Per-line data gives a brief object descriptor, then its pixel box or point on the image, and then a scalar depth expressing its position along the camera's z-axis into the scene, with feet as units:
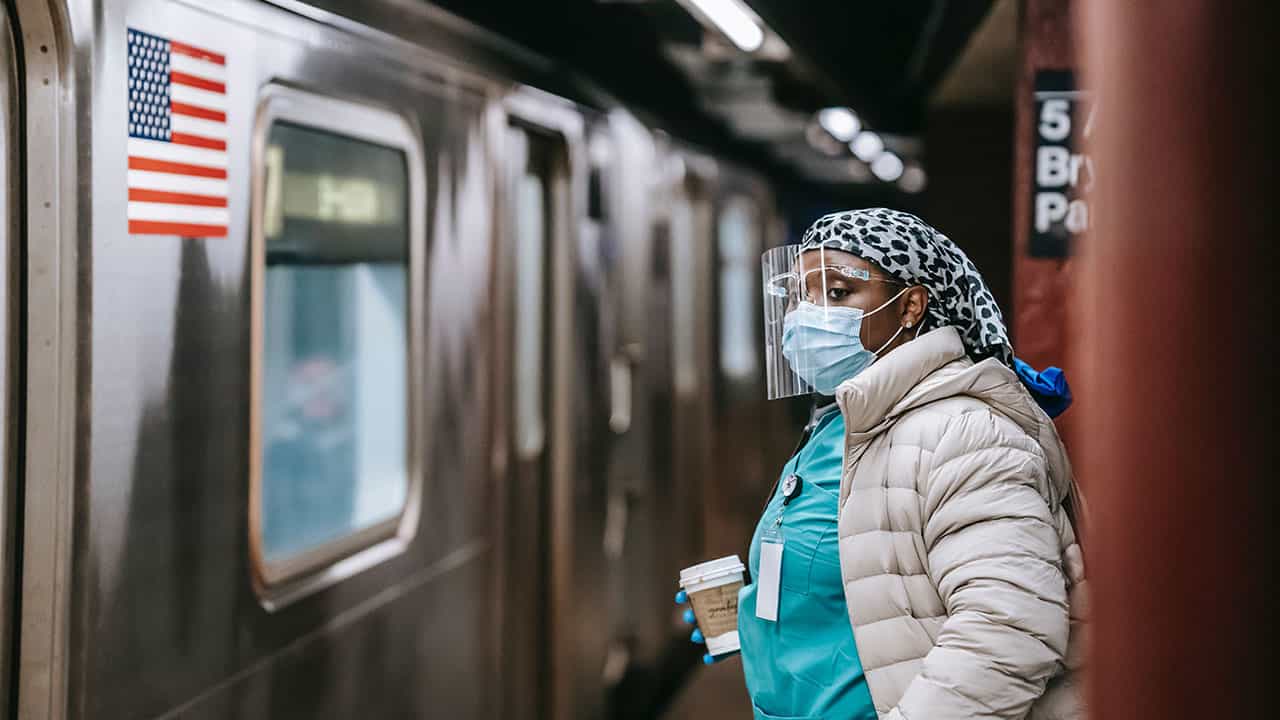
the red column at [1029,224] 9.78
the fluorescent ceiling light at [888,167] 29.50
